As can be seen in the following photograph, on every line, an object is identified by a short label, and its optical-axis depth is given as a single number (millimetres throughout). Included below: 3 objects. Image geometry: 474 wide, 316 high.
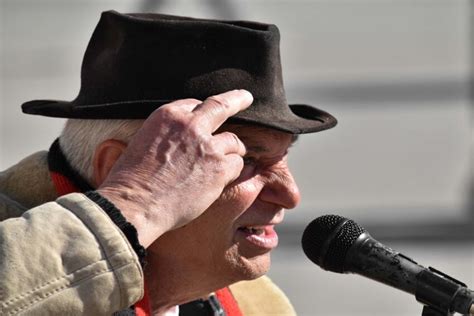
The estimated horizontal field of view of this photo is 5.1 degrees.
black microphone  4685
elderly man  4719
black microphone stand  4686
